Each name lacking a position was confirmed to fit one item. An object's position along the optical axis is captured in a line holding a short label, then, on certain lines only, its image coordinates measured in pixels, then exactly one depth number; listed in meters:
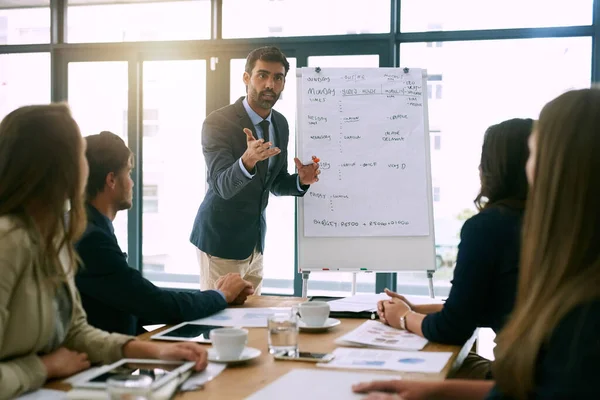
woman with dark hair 1.66
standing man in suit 3.18
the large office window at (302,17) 4.59
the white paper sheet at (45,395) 1.15
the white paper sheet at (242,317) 1.79
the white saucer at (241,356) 1.37
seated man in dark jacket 1.71
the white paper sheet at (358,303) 2.05
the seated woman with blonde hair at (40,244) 1.21
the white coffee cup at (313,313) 1.76
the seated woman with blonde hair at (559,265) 0.83
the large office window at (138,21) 4.93
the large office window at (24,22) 5.21
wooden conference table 1.19
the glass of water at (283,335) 1.46
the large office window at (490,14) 4.27
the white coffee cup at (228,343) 1.38
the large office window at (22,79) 5.32
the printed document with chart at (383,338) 1.57
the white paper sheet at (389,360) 1.36
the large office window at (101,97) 5.11
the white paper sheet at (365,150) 3.56
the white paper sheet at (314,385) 1.15
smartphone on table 1.42
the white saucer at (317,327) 1.74
